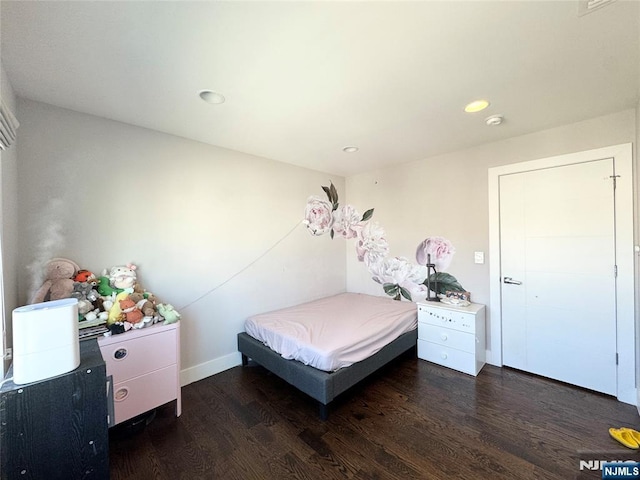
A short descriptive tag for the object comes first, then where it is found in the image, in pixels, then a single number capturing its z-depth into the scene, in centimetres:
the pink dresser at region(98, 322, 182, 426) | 179
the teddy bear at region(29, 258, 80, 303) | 179
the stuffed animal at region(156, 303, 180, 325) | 207
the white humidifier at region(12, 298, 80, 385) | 105
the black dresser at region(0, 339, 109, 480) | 100
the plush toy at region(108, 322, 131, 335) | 182
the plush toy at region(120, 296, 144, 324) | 191
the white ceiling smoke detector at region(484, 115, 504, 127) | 220
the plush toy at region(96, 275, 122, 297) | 201
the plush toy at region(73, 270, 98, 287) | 193
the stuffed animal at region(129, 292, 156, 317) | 204
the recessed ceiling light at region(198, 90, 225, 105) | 180
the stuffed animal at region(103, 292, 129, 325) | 187
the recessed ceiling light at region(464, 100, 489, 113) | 195
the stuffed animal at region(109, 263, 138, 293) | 207
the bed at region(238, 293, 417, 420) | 207
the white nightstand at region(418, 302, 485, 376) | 264
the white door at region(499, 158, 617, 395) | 226
